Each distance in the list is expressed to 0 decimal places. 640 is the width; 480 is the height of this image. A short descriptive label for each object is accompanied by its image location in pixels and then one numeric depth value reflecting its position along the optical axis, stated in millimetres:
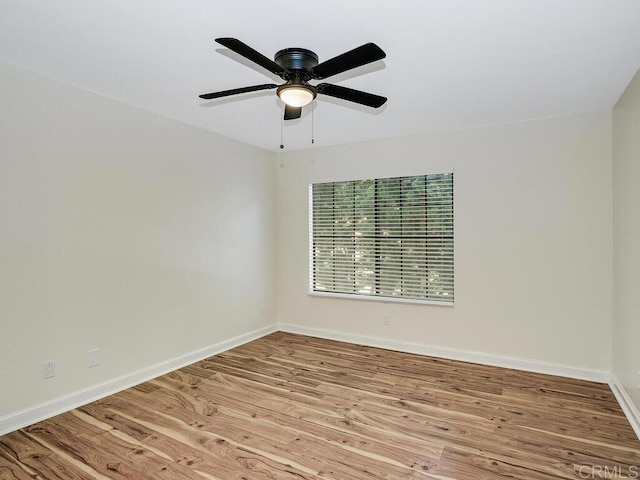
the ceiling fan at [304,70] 1748
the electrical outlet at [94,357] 3018
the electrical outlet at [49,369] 2736
